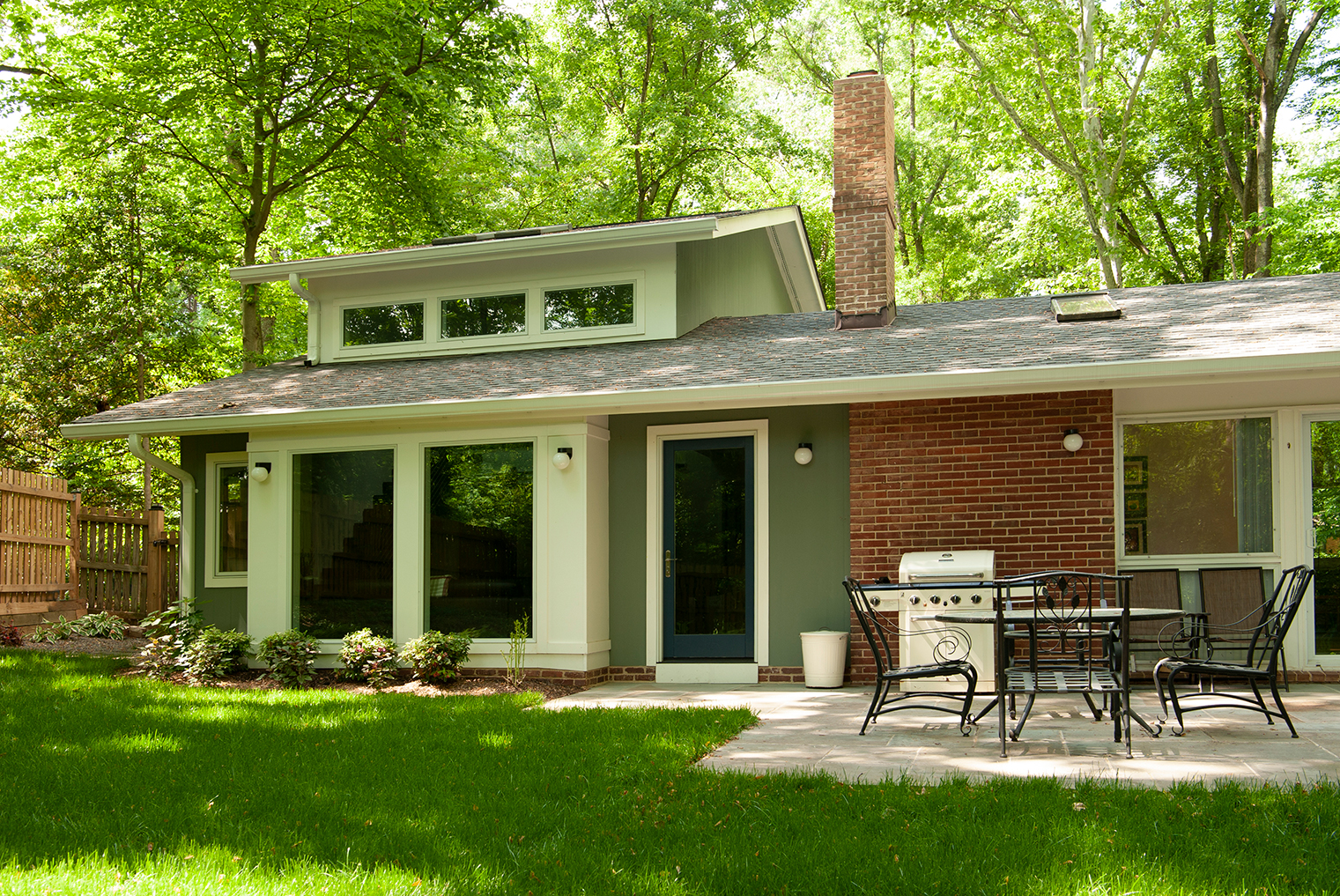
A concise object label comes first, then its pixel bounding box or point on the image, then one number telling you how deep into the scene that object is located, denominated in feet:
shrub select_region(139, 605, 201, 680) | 30.19
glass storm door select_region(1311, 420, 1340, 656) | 26.13
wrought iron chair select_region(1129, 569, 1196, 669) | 25.90
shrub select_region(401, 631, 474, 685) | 28.14
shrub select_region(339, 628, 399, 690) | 28.66
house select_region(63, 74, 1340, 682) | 26.16
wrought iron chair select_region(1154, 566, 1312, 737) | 17.67
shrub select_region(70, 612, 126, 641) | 38.52
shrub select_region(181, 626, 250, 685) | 29.48
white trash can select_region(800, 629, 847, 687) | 26.71
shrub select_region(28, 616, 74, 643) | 36.78
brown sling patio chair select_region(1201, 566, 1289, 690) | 25.57
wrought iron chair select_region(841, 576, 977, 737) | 18.51
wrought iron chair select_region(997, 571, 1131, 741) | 17.06
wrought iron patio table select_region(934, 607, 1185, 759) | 16.78
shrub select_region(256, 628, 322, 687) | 29.22
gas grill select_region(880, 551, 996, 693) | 24.27
